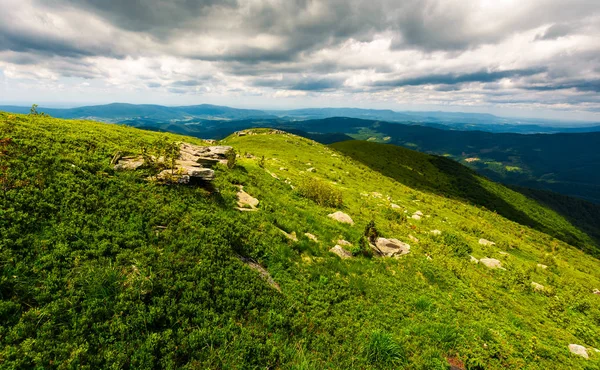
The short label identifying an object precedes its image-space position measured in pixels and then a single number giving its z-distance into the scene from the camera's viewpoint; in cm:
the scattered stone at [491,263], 2068
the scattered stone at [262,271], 1109
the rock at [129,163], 1386
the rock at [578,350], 1241
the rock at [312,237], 1577
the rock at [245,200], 1656
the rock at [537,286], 1853
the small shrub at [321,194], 2397
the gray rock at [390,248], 1712
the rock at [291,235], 1486
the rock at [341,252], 1515
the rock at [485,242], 2729
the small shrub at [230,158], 2254
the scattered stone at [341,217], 2033
